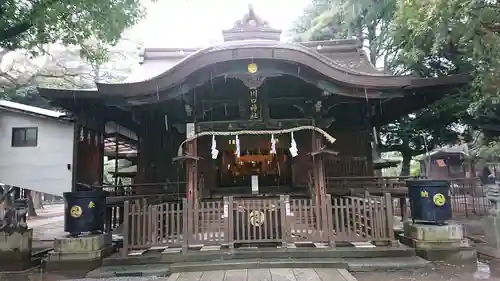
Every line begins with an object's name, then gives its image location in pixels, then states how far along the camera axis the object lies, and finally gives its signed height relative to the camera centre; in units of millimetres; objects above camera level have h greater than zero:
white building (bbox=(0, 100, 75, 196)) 11281 +1241
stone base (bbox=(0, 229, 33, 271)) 7215 -1285
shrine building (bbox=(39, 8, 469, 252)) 7152 +1269
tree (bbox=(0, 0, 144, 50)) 6797 +3736
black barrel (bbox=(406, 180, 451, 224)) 7129 -466
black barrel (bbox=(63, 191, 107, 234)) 7098 -504
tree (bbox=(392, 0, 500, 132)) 8594 +3893
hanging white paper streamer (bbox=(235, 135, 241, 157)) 8306 +877
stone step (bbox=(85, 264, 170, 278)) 6367 -1555
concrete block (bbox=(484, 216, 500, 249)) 7184 -1115
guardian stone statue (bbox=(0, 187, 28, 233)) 7336 -591
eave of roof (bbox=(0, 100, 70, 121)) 11328 +2487
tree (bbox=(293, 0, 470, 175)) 15209 +6084
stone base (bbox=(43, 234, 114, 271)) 6789 -1303
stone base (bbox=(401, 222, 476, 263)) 6758 -1283
